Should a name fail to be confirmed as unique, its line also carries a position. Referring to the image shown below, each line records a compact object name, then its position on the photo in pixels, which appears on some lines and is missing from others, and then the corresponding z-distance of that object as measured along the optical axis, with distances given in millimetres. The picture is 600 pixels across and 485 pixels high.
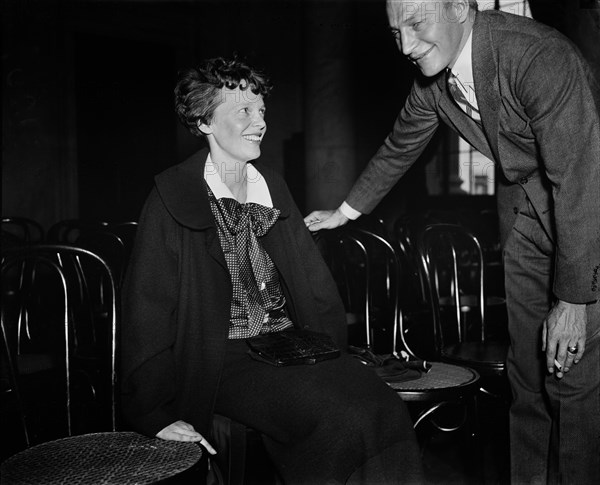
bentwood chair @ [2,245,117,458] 2006
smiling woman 1707
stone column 6098
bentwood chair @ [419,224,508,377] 2538
